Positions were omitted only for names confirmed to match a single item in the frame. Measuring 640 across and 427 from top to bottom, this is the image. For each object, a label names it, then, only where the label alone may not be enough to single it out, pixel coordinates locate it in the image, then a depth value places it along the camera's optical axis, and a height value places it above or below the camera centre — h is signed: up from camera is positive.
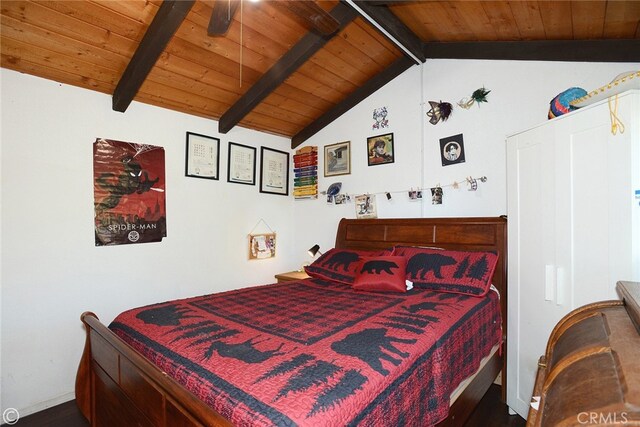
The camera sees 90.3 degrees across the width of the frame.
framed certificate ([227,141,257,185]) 3.46 +0.57
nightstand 3.38 -0.68
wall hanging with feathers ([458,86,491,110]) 2.75 +1.01
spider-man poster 2.55 +0.20
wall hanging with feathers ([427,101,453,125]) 2.95 +0.96
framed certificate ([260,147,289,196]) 3.80 +0.53
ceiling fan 1.79 +1.24
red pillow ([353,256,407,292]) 2.36 -0.47
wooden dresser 0.54 -0.33
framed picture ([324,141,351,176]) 3.68 +0.65
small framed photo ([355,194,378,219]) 3.47 +0.09
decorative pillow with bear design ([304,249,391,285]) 2.74 -0.46
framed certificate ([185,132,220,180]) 3.12 +0.59
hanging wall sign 3.64 -0.37
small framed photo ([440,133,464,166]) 2.88 +0.58
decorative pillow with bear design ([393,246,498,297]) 2.22 -0.43
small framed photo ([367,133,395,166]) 3.35 +0.69
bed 0.98 -0.57
